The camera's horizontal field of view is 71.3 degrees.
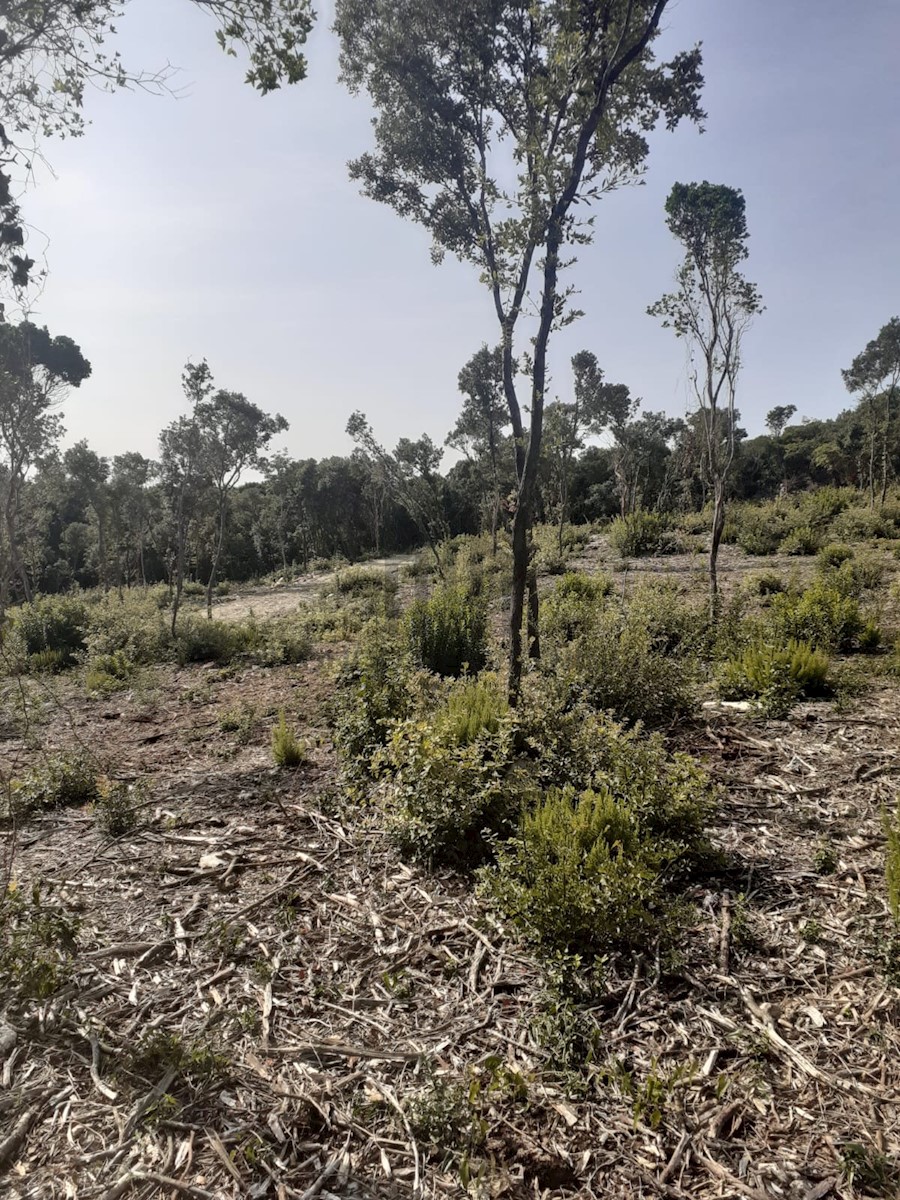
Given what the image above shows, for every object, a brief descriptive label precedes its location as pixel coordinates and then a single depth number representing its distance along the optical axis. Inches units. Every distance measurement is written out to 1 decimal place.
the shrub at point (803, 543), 514.0
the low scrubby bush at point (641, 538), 607.8
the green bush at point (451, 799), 127.3
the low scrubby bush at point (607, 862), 97.9
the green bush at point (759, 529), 545.3
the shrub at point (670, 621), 254.8
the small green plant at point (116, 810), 150.5
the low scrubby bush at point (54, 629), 431.8
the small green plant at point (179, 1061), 81.4
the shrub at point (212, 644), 405.7
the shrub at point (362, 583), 614.8
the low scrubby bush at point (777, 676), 193.0
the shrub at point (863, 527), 542.6
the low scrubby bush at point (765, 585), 369.1
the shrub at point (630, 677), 191.8
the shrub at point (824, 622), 243.0
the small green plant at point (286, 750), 187.6
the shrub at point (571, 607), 276.1
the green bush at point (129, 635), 406.9
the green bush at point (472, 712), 146.3
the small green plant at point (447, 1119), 72.0
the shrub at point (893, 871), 95.9
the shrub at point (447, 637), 264.4
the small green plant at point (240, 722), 224.5
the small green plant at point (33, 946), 93.4
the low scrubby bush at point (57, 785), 167.9
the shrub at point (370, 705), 176.9
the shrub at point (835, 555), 419.1
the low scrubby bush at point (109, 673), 334.6
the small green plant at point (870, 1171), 64.7
